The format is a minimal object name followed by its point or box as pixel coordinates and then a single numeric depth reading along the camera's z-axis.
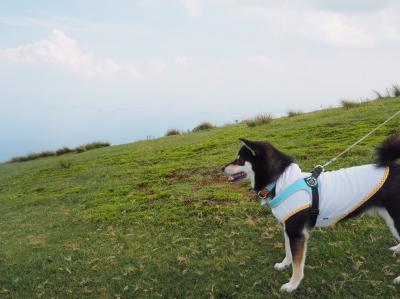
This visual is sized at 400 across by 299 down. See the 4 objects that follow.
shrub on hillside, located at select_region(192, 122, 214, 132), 21.43
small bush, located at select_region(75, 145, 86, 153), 22.78
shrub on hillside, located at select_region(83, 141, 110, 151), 23.03
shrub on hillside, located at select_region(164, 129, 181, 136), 22.17
